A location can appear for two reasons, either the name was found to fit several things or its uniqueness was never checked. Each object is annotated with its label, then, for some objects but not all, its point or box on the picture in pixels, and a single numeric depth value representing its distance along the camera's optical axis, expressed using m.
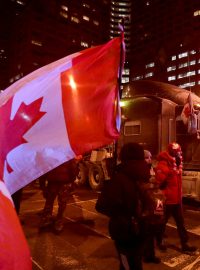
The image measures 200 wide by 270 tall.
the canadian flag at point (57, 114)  2.83
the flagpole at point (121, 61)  3.71
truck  10.19
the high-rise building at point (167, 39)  112.44
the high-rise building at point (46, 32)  105.06
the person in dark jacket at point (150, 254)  5.18
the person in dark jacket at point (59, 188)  6.77
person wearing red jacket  5.73
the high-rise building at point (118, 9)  150.73
